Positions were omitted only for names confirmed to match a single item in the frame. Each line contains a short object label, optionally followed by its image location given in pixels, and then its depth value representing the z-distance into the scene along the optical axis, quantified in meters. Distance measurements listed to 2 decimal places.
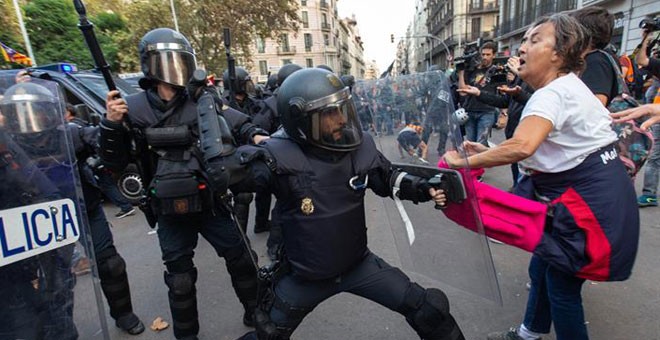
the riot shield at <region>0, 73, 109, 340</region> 1.33
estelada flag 4.81
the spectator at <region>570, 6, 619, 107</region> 2.35
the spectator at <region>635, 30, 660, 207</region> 4.00
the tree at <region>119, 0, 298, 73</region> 18.52
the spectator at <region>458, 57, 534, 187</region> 2.79
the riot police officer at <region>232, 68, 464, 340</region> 1.61
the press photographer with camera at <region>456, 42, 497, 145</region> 5.05
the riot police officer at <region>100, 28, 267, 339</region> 2.04
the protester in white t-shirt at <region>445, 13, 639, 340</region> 1.52
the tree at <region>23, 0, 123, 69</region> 13.09
